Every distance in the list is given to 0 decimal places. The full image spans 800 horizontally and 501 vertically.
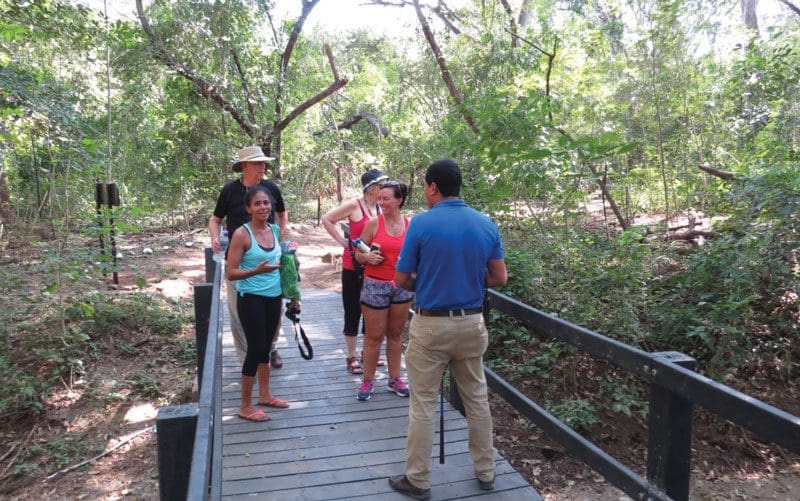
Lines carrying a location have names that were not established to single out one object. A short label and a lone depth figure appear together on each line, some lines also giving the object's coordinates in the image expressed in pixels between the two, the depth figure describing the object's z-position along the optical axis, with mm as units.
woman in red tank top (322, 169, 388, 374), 4641
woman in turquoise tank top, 3930
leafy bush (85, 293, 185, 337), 8156
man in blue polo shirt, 2928
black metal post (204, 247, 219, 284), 6519
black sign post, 9523
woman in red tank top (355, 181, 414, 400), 4113
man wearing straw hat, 4676
